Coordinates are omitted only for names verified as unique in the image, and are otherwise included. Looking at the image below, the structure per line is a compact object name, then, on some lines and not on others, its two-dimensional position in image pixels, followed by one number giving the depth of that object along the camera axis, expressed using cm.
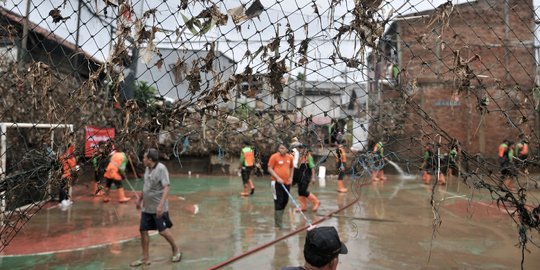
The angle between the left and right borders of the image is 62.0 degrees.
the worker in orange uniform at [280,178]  830
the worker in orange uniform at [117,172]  1088
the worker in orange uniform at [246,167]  1227
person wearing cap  254
